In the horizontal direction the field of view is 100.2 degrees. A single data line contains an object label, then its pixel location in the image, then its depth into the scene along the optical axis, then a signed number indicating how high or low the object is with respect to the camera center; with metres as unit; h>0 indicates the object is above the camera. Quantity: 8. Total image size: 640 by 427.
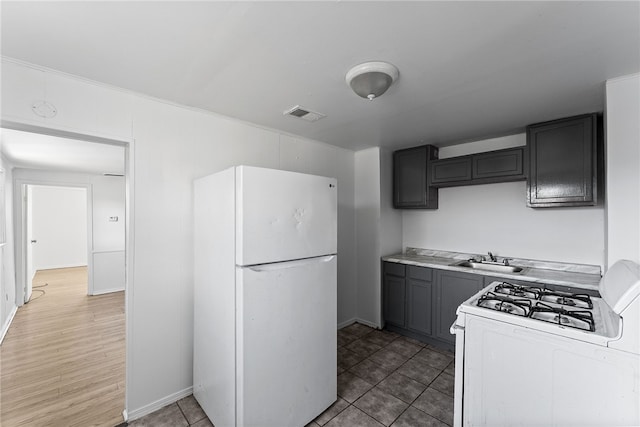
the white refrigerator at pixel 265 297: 1.54 -0.53
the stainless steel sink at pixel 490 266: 2.68 -0.56
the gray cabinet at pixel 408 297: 2.94 -0.96
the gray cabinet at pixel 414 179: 3.21 +0.44
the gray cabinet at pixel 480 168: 2.58 +0.48
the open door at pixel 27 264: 4.21 -0.83
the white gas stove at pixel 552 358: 1.06 -0.65
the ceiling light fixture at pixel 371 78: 1.52 +0.80
